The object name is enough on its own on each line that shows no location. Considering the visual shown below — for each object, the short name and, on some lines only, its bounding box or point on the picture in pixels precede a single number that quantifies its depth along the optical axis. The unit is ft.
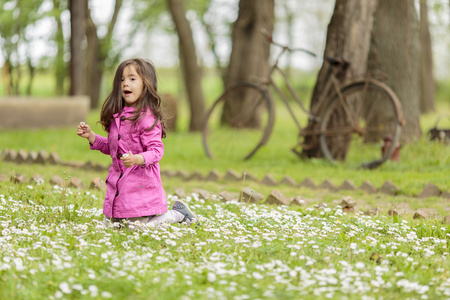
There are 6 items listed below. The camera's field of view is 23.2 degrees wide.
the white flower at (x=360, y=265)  20.89
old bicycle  48.49
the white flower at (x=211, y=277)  19.44
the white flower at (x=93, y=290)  17.93
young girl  26.62
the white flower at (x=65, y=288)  17.99
